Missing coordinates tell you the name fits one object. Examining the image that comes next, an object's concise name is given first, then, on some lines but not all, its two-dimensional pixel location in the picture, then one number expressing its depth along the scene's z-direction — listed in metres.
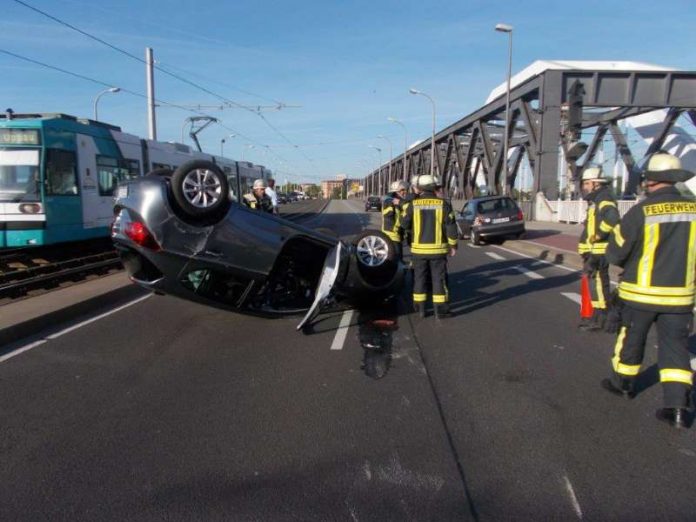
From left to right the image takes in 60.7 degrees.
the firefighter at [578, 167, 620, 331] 6.74
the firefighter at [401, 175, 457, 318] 7.53
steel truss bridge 27.59
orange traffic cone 7.22
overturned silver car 5.68
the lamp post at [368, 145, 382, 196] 116.44
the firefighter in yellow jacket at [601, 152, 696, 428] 4.12
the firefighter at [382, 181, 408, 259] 8.73
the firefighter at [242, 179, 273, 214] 9.89
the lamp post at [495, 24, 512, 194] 25.42
